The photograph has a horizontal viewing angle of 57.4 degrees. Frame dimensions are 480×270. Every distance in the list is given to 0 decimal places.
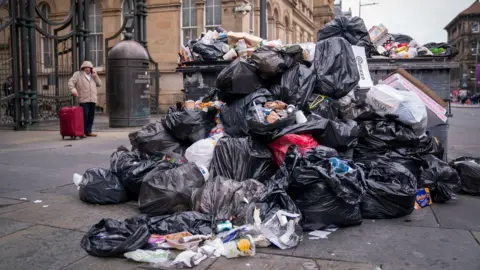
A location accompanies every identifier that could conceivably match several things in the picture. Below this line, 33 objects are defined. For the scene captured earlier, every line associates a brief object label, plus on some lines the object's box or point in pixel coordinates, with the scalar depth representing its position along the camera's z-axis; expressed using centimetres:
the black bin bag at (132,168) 424
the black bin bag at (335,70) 489
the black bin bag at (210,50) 629
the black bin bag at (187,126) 493
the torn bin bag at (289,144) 408
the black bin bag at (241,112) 457
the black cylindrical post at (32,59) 1124
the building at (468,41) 7861
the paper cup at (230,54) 612
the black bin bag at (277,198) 344
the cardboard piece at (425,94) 524
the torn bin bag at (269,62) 468
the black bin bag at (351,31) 584
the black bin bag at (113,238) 299
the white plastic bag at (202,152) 440
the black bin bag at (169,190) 379
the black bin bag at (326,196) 347
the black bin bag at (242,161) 420
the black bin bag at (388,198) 377
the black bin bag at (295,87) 468
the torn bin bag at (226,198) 355
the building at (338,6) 5404
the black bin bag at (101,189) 428
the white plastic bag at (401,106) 459
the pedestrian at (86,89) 938
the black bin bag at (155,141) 491
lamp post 4104
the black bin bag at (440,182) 437
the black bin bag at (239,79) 472
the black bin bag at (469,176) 472
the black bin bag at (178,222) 332
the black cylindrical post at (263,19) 1132
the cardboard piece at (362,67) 542
